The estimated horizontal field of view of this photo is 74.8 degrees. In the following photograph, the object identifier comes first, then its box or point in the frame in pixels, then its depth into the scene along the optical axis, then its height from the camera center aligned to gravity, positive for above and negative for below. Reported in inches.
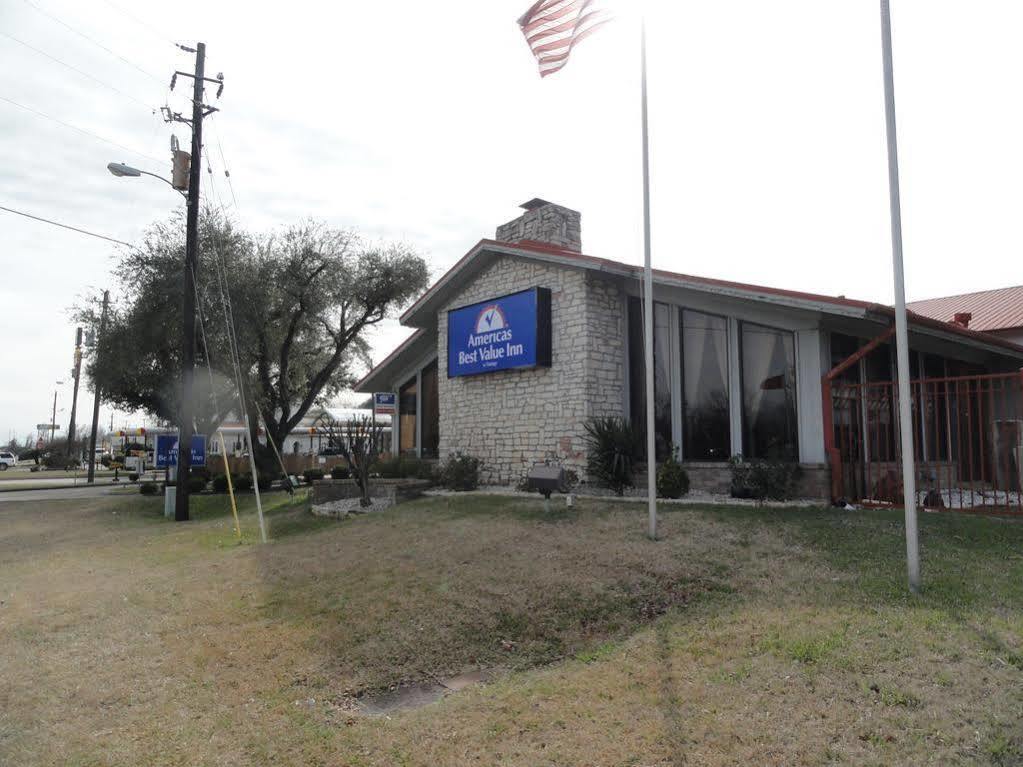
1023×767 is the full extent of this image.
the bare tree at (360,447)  517.0 +0.5
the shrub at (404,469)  621.3 -19.6
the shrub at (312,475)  931.3 -39.5
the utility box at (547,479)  382.3 -17.2
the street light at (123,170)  565.0 +233.2
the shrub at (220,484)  869.8 -48.8
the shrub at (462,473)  550.9 -21.0
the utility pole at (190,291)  622.8 +148.1
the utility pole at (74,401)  1008.1 +98.9
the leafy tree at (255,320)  771.4 +160.9
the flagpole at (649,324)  305.1 +57.2
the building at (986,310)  753.6 +181.3
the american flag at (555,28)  321.7 +206.3
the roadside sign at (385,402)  690.4 +47.4
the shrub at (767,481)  390.9 -18.0
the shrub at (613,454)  459.5 -3.0
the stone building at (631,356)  411.8 +69.5
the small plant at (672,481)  420.2 -19.3
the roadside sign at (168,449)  717.9 -3.2
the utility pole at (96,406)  824.1 +65.8
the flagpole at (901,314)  221.3 +47.6
